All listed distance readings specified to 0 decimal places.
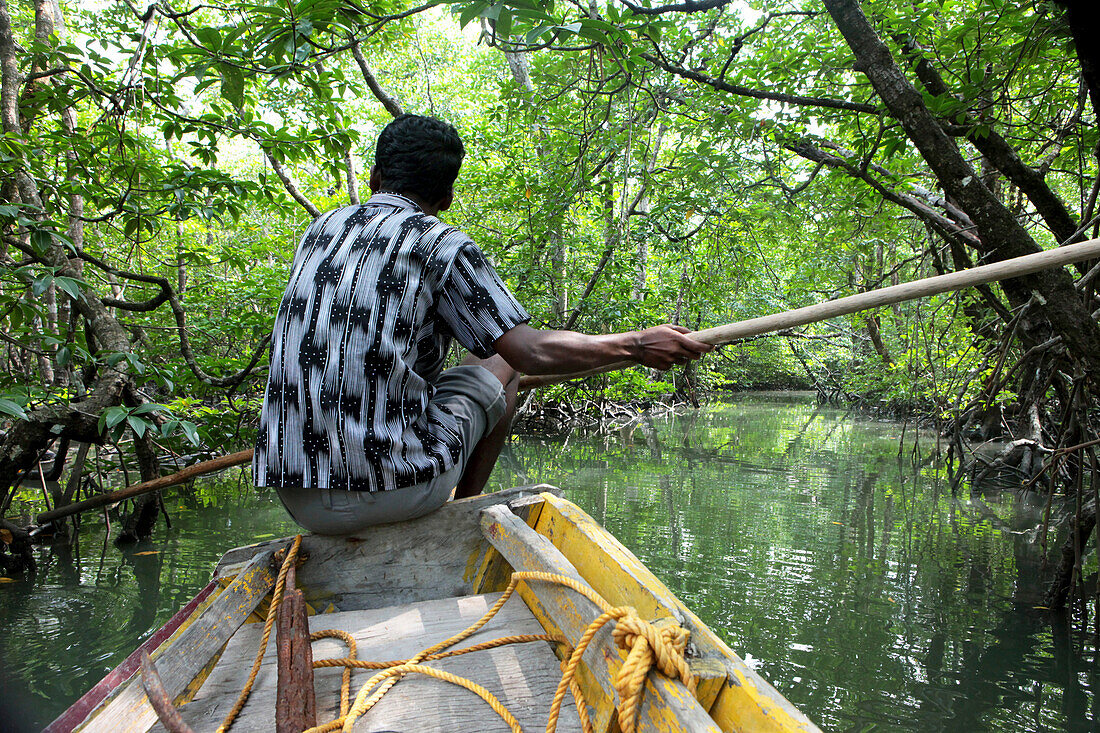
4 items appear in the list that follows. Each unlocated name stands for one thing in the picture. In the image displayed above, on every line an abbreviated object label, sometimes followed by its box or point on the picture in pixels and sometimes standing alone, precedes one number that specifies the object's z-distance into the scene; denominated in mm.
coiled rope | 964
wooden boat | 1032
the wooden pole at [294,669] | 1122
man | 1566
